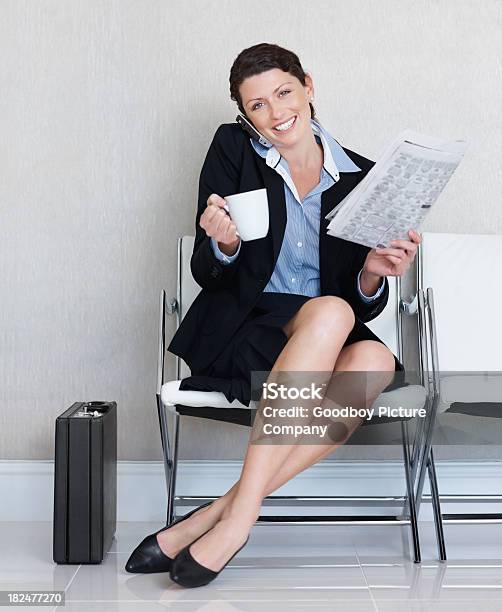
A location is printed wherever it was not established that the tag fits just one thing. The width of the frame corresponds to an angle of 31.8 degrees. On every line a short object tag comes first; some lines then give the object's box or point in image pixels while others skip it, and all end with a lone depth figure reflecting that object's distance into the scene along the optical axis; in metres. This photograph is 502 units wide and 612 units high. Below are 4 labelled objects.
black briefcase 2.15
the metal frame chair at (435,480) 2.21
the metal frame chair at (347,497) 2.19
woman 1.94
